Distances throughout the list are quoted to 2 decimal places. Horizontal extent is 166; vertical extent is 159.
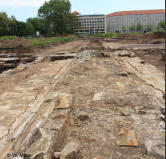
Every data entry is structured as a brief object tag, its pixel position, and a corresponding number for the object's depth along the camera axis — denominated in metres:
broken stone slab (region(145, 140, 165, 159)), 1.39
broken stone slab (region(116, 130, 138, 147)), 1.57
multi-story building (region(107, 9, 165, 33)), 74.44
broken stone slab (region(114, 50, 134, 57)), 8.09
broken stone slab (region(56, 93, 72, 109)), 2.49
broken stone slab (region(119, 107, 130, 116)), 2.16
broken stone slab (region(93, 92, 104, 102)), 2.68
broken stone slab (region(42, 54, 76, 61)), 9.25
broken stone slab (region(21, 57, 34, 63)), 9.75
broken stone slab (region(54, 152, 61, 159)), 1.44
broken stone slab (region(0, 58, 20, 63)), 9.52
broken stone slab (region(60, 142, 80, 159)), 1.40
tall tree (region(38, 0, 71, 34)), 39.47
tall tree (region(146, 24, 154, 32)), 66.62
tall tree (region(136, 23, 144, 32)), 67.25
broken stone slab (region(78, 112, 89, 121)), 2.09
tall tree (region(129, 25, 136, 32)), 69.45
